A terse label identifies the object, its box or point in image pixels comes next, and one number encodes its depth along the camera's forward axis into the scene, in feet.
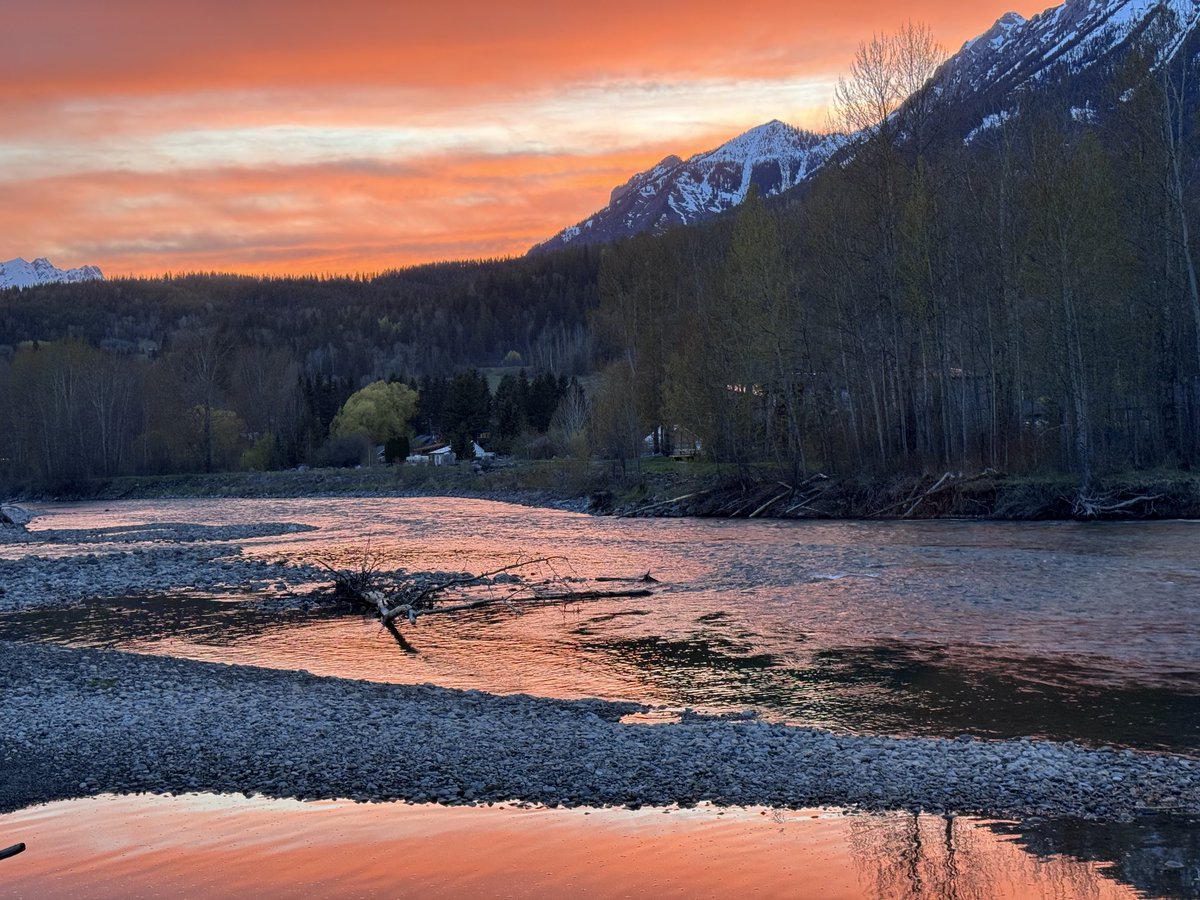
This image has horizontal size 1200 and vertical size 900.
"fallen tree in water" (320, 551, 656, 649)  77.36
